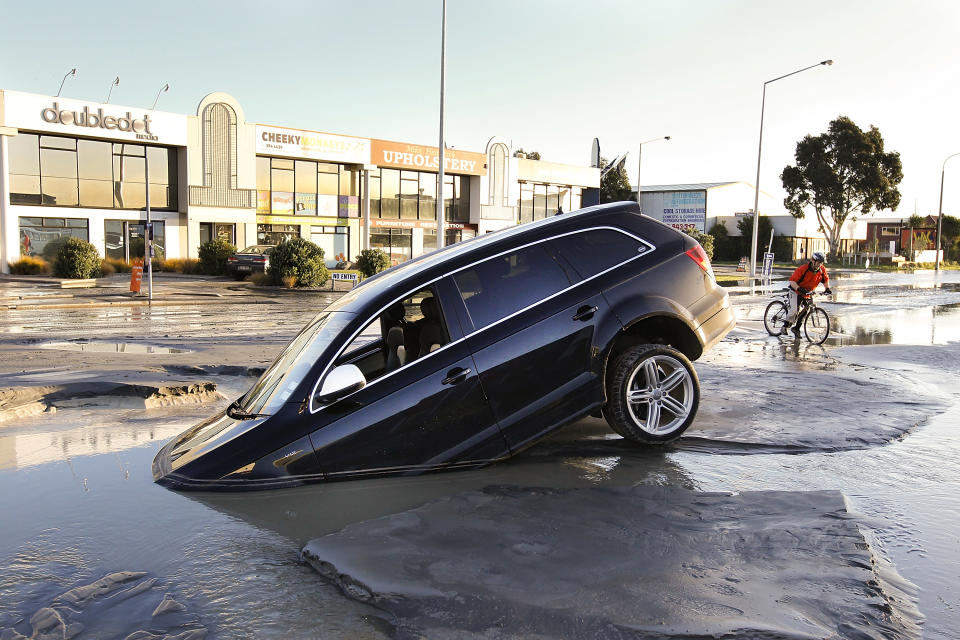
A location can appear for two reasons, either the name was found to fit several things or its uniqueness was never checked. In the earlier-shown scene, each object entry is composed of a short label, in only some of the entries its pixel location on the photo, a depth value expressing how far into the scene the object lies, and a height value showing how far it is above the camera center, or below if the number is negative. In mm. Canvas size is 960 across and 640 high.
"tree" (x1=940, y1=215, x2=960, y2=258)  91188 +2711
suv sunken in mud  4727 -800
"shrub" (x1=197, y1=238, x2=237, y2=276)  36594 -836
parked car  34188 -1027
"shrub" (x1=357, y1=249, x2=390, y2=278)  31984 -839
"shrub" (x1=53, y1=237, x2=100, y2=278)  31172 -1040
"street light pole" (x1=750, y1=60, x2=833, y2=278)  41028 +847
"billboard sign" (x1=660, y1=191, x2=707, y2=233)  74906 +3901
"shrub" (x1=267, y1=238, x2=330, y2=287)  30391 -979
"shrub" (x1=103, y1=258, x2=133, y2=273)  35438 -1355
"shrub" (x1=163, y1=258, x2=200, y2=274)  37438 -1400
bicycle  14164 -1299
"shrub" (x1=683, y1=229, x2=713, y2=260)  43775 +555
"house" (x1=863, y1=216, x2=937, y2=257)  90125 +2427
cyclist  14508 -556
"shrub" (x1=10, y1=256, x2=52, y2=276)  33375 -1441
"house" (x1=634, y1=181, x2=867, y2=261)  74375 +3903
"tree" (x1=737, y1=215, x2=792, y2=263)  70000 +1129
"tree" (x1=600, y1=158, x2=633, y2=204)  82000 +6758
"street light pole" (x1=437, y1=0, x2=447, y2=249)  26797 +6427
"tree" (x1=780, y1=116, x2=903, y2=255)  68000 +7057
